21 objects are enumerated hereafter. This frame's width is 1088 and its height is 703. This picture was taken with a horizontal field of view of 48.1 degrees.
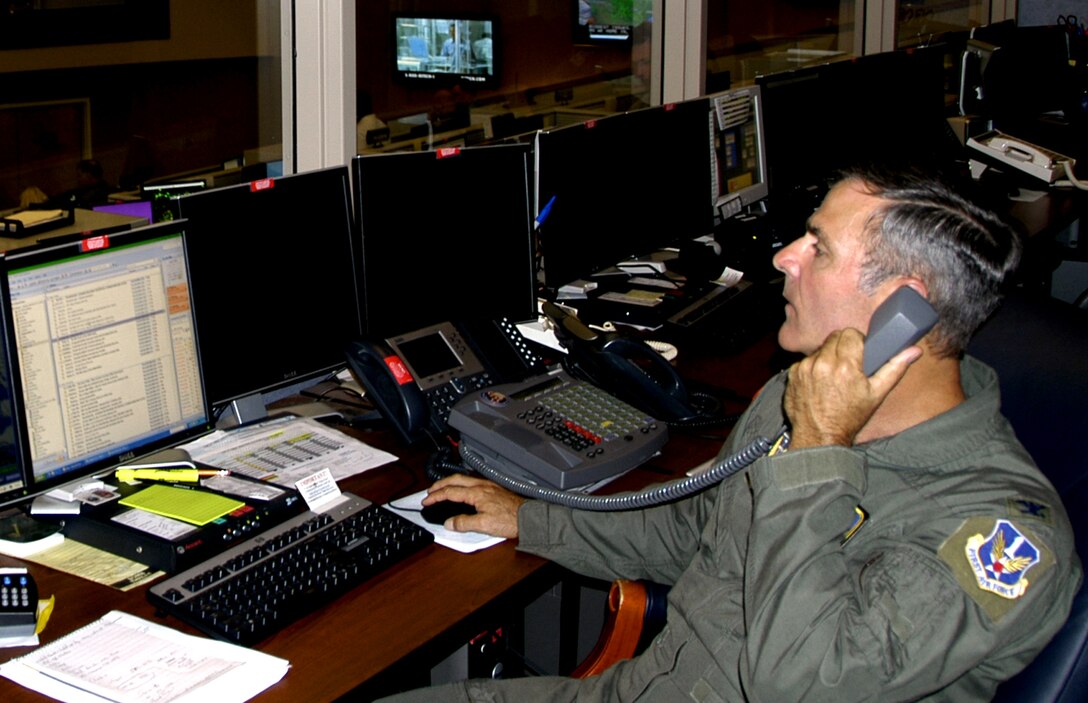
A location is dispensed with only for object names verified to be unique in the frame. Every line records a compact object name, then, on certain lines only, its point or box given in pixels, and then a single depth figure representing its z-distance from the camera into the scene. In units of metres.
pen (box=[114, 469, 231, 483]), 1.88
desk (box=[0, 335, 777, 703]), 1.48
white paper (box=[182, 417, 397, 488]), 2.00
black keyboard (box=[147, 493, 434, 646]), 1.55
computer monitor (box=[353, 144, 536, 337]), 2.36
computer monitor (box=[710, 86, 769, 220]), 3.51
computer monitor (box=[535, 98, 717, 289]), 2.82
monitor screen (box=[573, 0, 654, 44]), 4.67
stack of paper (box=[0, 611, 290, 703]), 1.40
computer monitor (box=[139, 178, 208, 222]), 2.16
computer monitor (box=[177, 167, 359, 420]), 2.08
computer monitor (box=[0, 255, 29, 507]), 1.67
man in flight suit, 1.35
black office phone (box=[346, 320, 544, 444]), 2.13
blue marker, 2.76
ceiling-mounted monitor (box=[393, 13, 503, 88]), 4.90
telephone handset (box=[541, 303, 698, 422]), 2.29
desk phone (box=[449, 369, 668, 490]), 1.98
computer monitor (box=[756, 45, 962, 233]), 3.84
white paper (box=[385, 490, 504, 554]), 1.83
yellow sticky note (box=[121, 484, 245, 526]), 1.76
